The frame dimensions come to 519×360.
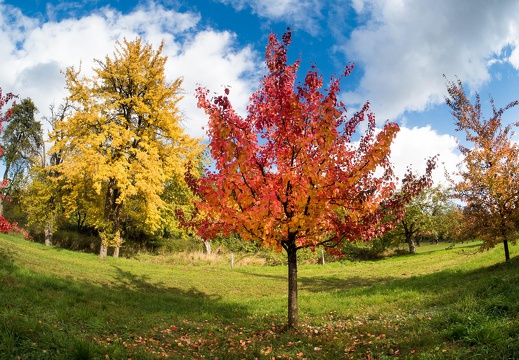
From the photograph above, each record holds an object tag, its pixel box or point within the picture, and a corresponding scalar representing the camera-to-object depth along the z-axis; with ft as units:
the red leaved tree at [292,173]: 20.40
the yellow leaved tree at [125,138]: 55.57
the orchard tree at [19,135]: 106.11
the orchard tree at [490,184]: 40.55
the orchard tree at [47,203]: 72.74
